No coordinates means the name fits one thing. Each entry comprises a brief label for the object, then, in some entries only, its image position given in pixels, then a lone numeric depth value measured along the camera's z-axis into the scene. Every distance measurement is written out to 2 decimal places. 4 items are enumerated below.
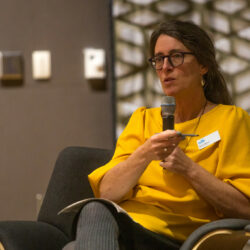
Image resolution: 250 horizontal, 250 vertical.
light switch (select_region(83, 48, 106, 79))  5.78
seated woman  4.90
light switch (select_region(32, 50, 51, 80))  5.81
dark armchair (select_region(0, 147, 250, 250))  5.09
